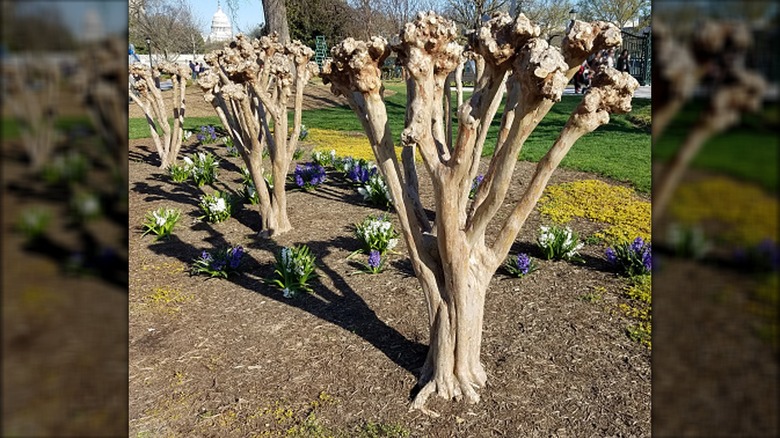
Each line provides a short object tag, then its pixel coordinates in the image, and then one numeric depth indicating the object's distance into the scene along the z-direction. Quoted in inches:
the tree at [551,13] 1365.7
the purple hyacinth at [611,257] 193.8
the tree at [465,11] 921.1
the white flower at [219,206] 272.1
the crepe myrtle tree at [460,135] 83.4
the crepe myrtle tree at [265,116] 241.4
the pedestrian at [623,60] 809.8
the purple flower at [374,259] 200.4
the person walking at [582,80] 862.2
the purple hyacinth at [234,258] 209.3
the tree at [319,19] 1243.2
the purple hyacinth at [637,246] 187.8
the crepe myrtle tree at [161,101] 373.7
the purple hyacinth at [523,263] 191.2
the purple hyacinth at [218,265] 206.1
